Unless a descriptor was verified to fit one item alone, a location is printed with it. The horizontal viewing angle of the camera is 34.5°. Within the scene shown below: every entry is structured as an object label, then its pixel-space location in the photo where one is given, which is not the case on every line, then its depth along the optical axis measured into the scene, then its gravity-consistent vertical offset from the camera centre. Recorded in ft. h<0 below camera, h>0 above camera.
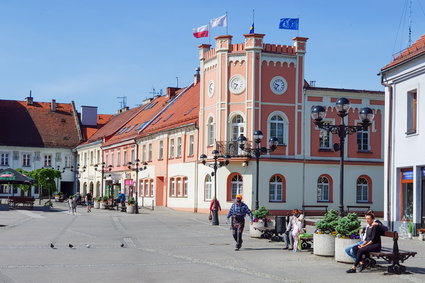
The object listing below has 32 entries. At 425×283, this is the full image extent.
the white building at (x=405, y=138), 84.28 +5.82
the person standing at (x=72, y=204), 152.53 -6.02
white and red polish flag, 158.40 +34.34
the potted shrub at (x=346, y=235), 54.90 -4.24
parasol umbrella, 164.76 -0.48
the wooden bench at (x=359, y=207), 150.00 -5.66
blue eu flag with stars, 147.13 +34.10
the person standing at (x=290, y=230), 67.36 -4.88
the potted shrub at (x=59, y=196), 244.63 -7.03
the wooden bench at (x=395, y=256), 49.42 -5.32
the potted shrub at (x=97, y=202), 188.71 -6.82
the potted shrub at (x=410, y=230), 84.16 -5.82
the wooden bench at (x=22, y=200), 173.47 -6.11
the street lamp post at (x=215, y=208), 110.93 -4.65
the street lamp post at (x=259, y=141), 90.84 +5.25
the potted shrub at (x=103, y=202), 184.41 -6.60
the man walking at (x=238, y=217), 67.05 -3.76
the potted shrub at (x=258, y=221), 81.82 -4.85
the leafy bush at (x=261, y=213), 82.12 -3.94
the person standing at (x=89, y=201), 168.37 -5.96
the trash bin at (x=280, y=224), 77.15 -4.93
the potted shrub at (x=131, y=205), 158.61 -6.39
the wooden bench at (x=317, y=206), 147.19 -5.47
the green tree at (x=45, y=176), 217.56 +0.13
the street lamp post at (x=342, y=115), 61.62 +6.12
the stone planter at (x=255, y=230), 81.82 -5.93
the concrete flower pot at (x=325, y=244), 59.57 -5.50
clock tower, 144.46 +19.16
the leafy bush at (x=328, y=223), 59.26 -3.57
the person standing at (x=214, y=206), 112.98 -4.45
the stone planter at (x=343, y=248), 54.90 -5.36
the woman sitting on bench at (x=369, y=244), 50.37 -4.56
